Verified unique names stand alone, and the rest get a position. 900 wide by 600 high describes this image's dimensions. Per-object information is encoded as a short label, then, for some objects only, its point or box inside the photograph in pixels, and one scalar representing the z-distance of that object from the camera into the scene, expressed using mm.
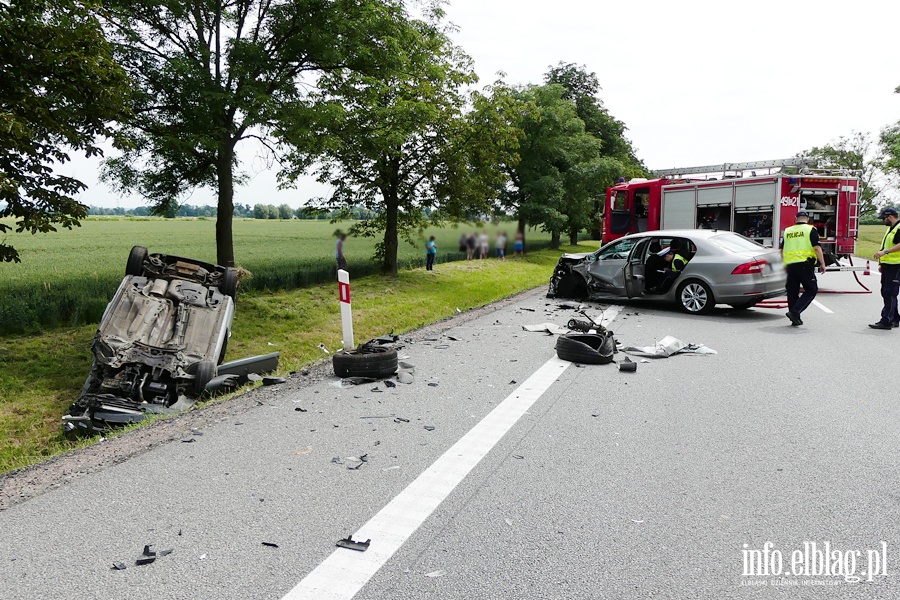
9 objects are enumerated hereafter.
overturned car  6920
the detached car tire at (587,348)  7293
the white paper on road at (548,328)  9631
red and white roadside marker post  8547
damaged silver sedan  10781
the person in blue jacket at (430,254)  20547
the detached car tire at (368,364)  6633
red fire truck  15852
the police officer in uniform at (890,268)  9547
